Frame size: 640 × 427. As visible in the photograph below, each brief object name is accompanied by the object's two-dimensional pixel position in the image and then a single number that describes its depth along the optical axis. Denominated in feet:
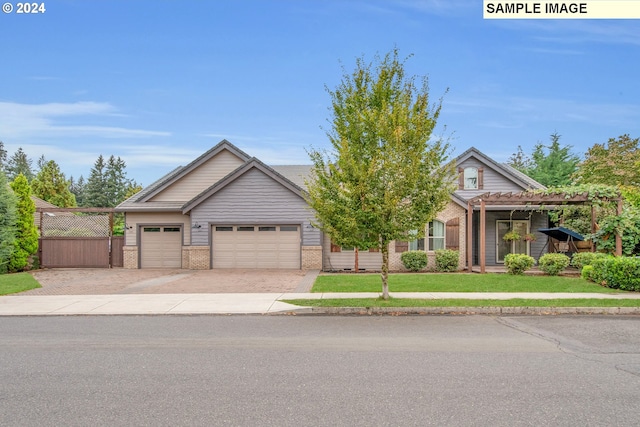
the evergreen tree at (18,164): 257.96
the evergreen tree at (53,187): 146.51
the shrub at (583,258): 54.75
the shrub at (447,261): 63.72
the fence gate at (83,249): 71.97
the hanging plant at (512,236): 70.44
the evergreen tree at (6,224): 63.46
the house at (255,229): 67.21
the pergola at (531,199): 57.36
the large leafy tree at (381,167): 33.63
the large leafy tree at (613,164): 93.78
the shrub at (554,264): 55.06
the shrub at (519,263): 55.88
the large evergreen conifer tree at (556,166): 108.51
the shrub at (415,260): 64.95
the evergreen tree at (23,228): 66.33
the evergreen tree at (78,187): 267.53
